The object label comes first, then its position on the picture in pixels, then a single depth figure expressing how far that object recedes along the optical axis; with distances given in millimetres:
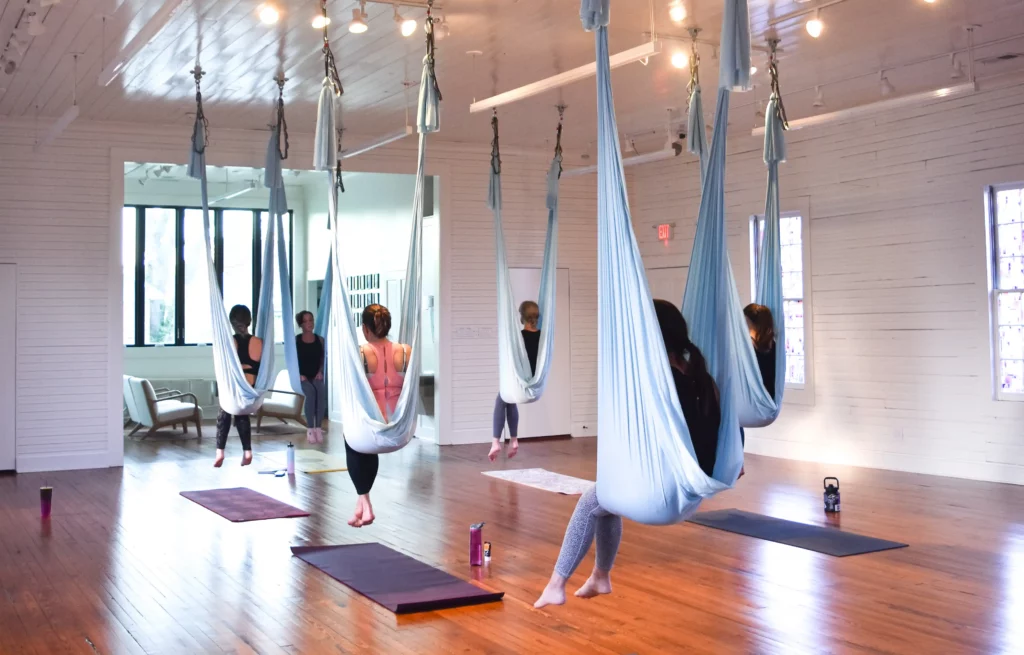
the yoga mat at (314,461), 9438
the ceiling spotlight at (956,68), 7337
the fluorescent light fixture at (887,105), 6992
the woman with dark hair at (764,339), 6285
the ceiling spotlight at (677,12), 6242
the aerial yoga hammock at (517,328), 7820
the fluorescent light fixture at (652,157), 9153
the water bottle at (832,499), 6961
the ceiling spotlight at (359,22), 6012
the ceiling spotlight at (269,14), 6105
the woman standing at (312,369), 8438
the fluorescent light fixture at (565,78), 5927
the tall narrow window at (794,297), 9961
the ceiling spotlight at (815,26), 6262
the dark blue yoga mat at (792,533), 5879
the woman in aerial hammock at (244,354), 7734
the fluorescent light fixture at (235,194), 13712
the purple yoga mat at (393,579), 4797
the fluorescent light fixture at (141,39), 5657
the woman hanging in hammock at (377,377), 5457
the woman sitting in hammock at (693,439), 3564
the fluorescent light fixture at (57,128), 7718
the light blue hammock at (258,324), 7184
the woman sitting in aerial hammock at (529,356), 8086
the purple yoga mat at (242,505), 7105
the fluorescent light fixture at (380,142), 8203
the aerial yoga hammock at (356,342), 5199
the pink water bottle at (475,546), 5520
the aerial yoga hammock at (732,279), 3826
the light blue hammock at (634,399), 3376
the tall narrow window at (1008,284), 8141
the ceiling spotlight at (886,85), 7938
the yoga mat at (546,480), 8125
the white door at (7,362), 9398
